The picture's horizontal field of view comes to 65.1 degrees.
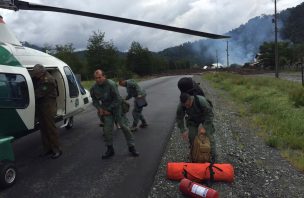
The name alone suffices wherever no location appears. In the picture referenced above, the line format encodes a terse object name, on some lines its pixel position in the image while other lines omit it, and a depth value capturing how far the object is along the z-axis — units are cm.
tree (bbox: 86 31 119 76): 3448
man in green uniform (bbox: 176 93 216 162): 409
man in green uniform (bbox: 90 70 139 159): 477
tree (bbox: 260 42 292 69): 5174
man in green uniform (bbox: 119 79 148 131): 660
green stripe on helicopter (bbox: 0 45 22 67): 450
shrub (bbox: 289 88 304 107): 904
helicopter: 389
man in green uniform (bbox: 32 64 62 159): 485
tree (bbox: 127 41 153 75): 4793
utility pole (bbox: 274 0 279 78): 2615
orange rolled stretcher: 373
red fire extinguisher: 321
